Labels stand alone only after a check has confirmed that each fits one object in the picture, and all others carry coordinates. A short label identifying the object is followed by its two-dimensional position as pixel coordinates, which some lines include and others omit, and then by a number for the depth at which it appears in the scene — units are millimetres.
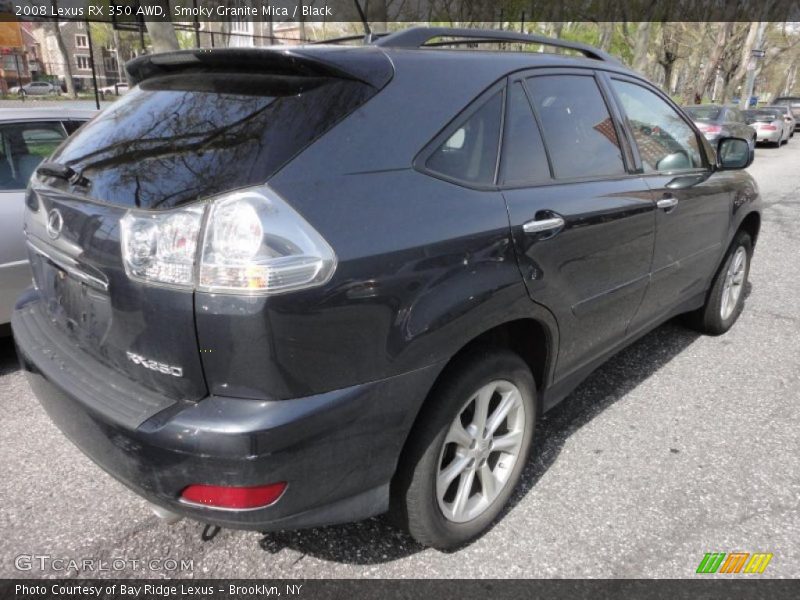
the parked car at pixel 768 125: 21641
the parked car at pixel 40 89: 45344
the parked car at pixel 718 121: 14922
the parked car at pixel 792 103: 32062
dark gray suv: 1603
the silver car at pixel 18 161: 3404
